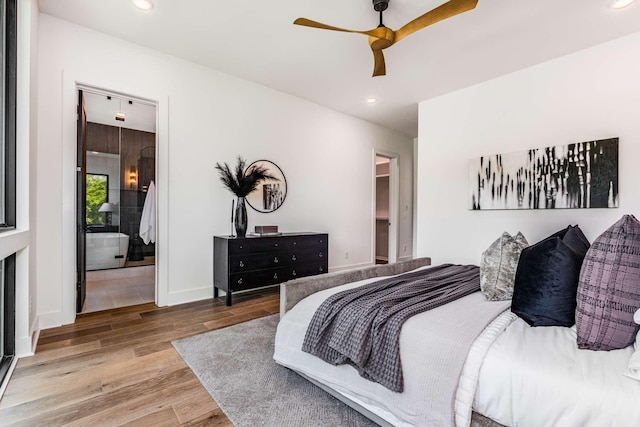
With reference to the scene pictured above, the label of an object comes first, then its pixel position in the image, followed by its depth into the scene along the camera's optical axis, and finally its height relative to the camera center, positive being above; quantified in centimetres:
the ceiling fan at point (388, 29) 193 +133
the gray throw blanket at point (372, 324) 143 -57
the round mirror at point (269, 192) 404 +28
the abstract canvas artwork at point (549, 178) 283 +37
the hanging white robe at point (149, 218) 507 -11
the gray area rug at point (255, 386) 157 -105
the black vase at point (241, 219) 355 -8
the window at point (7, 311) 204 -68
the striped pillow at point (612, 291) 121 -32
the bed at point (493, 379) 102 -62
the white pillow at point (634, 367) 101 -51
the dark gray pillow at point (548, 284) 148 -36
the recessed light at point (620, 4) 235 +164
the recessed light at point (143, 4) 246 +170
